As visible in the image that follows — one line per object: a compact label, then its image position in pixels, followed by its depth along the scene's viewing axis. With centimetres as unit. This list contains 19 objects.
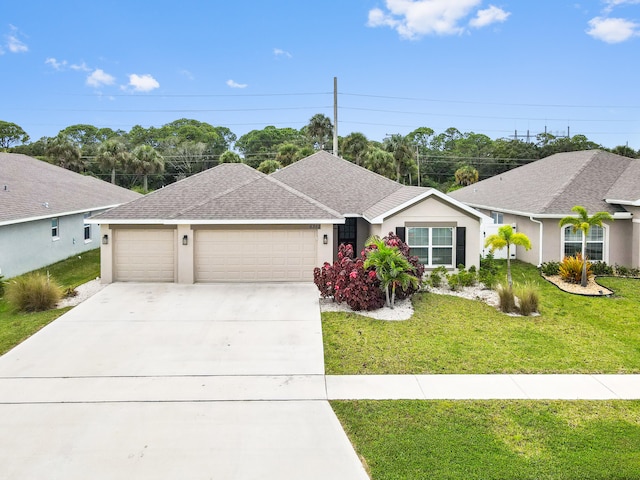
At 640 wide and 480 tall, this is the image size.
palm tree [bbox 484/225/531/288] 1473
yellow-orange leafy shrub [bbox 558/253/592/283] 1603
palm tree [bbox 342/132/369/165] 4397
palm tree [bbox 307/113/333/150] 4644
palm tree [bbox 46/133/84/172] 4597
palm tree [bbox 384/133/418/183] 4594
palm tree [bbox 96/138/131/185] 4647
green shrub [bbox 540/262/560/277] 1720
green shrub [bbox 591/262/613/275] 1755
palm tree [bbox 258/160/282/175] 3962
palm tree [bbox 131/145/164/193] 4762
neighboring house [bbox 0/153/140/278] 1744
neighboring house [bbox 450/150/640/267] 1817
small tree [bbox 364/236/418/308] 1268
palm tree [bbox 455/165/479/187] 4933
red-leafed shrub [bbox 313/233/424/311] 1267
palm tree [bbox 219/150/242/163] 4228
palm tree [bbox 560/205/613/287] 1559
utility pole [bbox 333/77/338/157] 3128
